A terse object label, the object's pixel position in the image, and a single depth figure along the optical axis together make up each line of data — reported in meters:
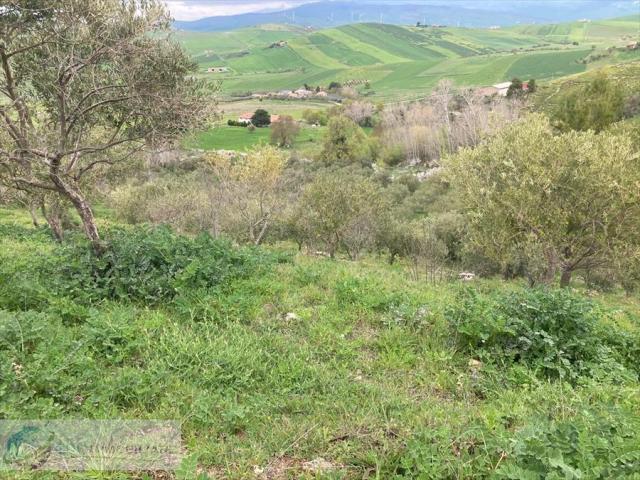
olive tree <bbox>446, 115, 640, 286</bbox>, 17.02
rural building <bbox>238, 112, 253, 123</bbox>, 114.48
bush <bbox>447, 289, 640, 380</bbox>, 6.18
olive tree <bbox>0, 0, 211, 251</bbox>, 8.24
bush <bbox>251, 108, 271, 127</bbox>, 112.75
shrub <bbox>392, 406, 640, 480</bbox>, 3.33
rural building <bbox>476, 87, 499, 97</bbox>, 99.57
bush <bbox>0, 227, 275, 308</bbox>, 7.42
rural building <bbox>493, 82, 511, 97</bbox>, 106.86
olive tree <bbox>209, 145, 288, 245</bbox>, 34.16
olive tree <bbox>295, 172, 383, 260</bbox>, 30.84
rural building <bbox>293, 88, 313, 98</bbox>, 157.50
